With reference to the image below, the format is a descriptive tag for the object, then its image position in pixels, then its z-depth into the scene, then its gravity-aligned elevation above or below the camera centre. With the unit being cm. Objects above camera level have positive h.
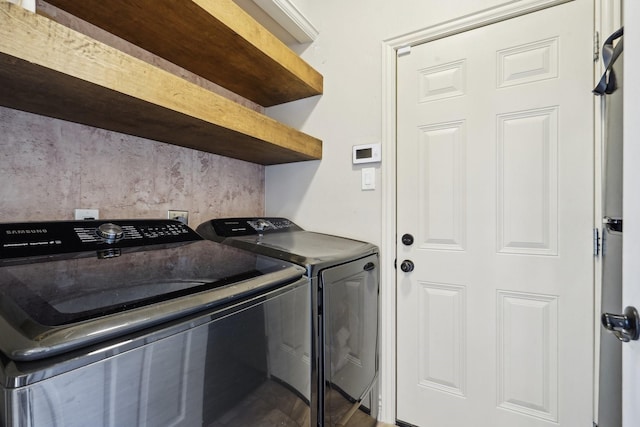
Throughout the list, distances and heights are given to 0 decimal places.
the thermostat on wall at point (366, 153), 168 +33
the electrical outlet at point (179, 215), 150 -2
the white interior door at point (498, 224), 129 -6
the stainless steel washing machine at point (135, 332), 46 -23
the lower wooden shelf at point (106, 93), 71 +36
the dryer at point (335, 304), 112 -41
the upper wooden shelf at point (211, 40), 113 +76
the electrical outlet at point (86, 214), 117 -1
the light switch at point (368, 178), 170 +19
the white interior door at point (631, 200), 57 +2
